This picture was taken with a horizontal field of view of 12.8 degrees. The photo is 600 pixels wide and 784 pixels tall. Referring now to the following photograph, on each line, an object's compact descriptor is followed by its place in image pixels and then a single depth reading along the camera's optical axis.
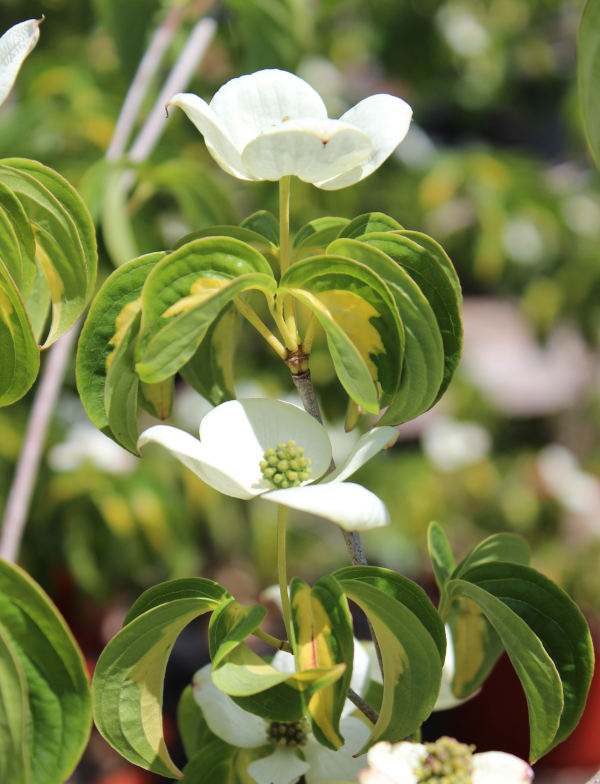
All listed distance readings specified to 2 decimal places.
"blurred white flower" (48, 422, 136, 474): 2.09
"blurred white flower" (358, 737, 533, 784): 0.81
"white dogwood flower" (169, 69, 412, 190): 0.82
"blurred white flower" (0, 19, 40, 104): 0.82
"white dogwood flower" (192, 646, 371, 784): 0.87
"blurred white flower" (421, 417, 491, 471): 3.05
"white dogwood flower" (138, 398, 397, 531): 0.79
